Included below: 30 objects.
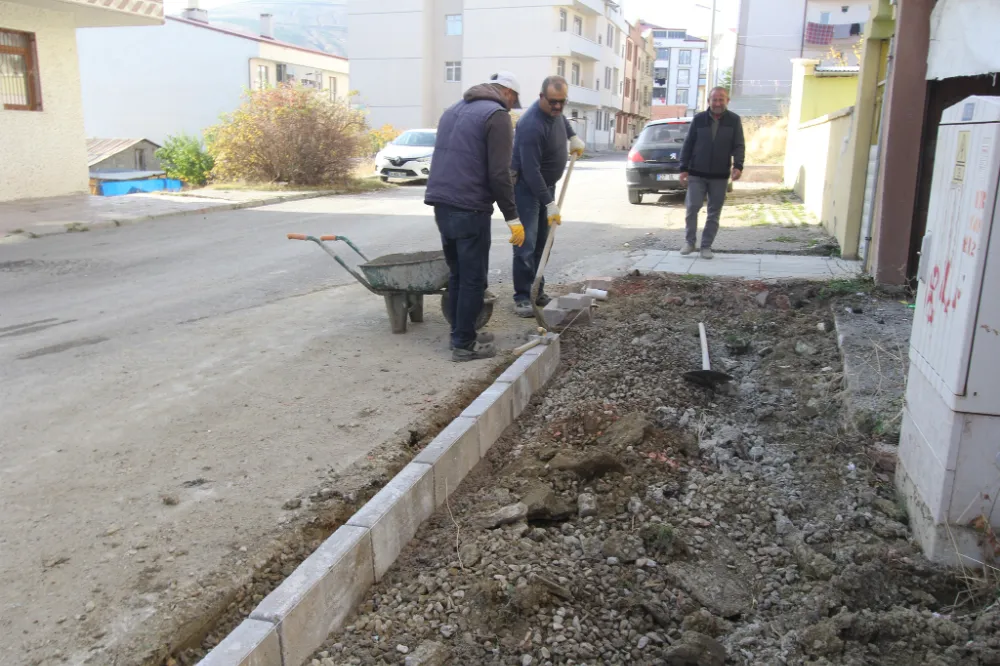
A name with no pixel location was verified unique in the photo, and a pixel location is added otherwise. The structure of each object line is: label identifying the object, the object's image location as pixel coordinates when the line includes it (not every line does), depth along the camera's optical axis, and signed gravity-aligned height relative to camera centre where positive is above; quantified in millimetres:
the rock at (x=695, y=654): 2643 -1602
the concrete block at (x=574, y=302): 6516 -1192
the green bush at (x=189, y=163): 26938 -642
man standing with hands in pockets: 9344 -32
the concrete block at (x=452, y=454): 3707 -1420
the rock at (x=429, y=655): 2666 -1643
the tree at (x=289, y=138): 20469 +169
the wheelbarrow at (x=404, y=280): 5887 -955
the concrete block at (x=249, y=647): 2343 -1452
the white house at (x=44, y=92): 16000 +969
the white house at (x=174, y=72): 41250 +3693
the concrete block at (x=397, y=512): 3135 -1440
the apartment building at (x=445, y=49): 51156 +6268
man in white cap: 5242 -182
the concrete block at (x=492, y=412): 4305 -1415
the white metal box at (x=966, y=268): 2824 -395
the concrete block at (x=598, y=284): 7641 -1224
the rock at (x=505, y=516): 3504 -1557
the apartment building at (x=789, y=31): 54781 +8351
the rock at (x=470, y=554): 3229 -1596
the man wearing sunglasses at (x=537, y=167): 6520 -140
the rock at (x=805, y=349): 5773 -1358
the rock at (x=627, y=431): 4289 -1481
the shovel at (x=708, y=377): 5172 -1401
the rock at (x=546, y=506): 3609 -1561
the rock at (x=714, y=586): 3023 -1633
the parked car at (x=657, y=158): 15742 -105
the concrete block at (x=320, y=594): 2574 -1470
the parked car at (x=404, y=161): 23766 -392
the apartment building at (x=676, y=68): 117062 +12268
